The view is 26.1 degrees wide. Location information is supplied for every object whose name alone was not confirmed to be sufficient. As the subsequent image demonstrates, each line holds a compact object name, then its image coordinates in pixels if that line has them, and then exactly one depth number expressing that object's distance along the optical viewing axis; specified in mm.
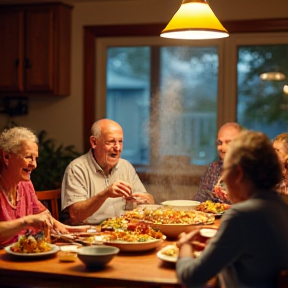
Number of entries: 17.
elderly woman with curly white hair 2979
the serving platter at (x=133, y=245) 2598
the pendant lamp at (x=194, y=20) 3102
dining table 2246
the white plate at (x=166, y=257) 2381
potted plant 5297
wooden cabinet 5516
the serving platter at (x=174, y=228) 2906
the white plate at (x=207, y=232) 2492
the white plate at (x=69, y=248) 2653
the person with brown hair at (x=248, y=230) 2018
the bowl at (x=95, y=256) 2311
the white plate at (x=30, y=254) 2465
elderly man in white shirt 3686
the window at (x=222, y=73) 5133
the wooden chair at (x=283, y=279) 1938
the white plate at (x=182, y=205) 3420
